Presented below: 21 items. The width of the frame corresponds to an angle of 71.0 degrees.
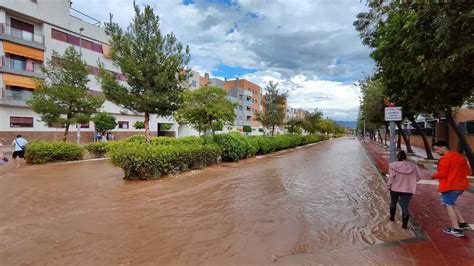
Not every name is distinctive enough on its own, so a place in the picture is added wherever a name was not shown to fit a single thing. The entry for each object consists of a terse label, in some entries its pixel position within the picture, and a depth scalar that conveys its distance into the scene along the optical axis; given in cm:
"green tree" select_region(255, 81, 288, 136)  3394
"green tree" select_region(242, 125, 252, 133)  6806
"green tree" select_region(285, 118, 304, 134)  4156
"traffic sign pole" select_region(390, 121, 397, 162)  932
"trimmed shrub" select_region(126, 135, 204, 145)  1660
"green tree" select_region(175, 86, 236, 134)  1662
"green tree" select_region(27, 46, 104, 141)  1975
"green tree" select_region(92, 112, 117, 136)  3456
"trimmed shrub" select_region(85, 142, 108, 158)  2048
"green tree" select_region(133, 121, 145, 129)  4325
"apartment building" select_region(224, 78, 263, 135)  7969
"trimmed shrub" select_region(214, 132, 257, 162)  1840
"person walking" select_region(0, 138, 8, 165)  1345
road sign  885
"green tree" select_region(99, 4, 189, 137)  1449
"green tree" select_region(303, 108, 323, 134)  5128
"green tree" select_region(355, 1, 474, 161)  473
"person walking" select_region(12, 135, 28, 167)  1612
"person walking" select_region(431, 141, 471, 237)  528
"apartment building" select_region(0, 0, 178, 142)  2891
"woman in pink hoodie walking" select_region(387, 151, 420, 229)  584
